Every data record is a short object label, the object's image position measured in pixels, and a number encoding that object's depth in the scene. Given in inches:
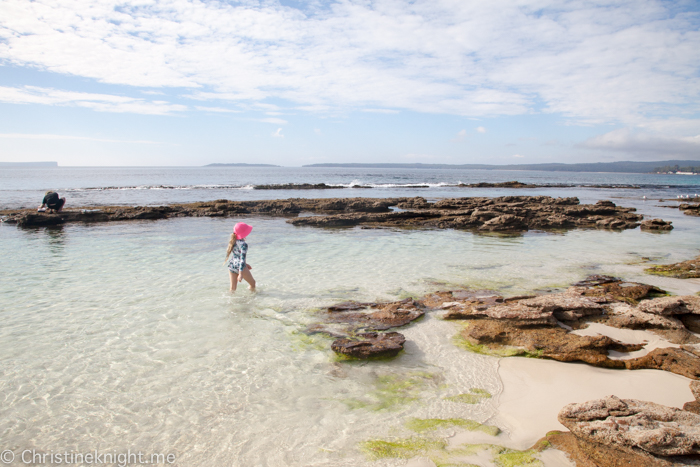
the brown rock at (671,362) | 184.7
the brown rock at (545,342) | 201.9
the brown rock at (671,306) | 249.0
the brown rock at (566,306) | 256.7
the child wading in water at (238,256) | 318.0
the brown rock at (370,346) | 208.4
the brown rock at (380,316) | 255.4
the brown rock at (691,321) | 243.1
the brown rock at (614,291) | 301.3
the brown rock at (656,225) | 751.7
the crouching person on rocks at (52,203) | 771.4
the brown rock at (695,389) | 161.3
